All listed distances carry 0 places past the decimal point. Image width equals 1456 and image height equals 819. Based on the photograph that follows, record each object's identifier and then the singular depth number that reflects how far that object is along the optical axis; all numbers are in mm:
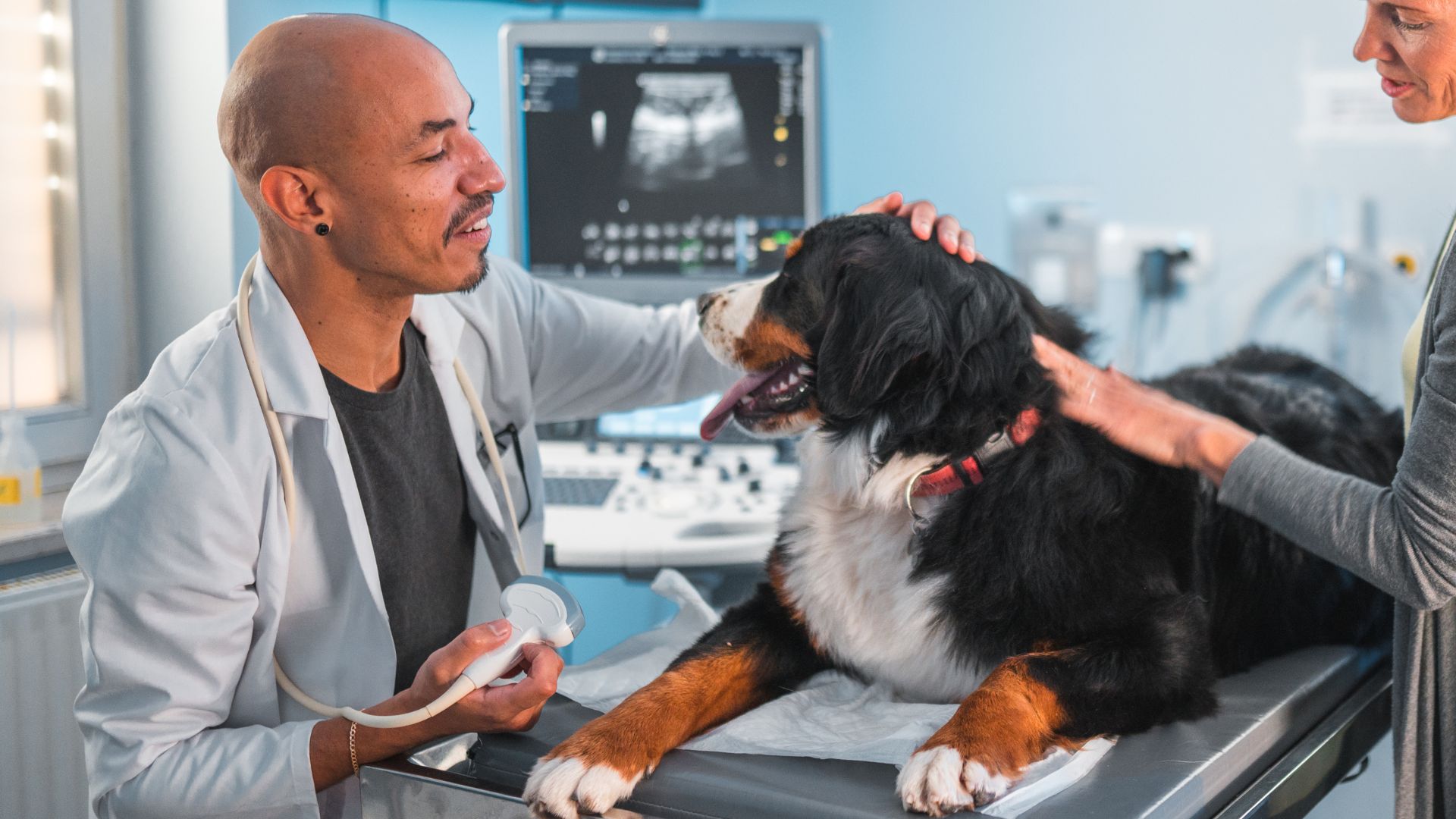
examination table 1035
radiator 1948
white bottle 2045
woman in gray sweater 1129
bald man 1245
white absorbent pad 1064
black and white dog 1148
